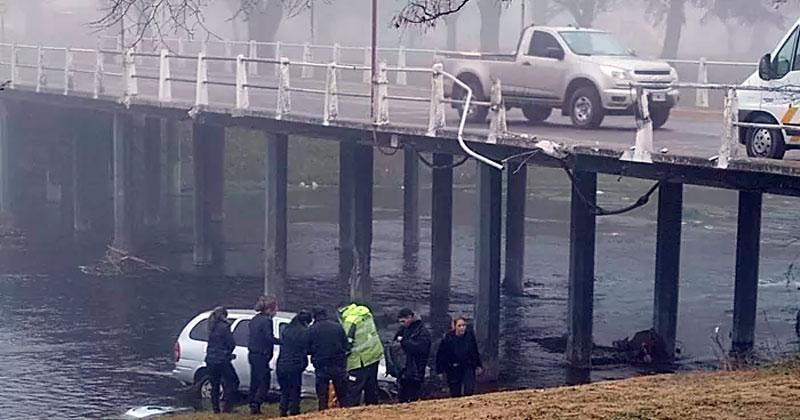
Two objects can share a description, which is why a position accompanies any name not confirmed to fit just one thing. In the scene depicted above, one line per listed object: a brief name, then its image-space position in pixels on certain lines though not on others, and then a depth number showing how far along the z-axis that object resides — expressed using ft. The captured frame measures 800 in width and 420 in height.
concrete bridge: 59.57
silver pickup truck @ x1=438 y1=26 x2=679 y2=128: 69.10
